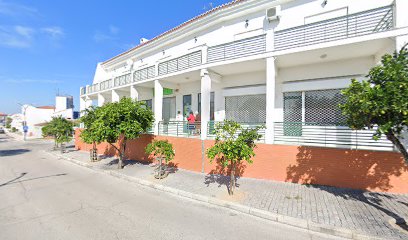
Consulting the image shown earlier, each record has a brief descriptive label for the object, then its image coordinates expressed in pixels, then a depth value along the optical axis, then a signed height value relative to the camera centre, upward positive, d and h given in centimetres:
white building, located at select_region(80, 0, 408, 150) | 694 +264
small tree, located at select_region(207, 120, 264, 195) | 587 -71
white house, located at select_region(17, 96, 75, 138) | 5153 +250
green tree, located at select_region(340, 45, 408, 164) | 377 +45
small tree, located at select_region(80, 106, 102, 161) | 1138 -44
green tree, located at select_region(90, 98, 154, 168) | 935 -2
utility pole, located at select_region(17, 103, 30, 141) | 4550 +287
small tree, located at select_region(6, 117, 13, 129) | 7228 -39
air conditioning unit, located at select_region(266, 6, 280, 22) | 920 +514
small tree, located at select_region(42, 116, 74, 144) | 1811 -81
